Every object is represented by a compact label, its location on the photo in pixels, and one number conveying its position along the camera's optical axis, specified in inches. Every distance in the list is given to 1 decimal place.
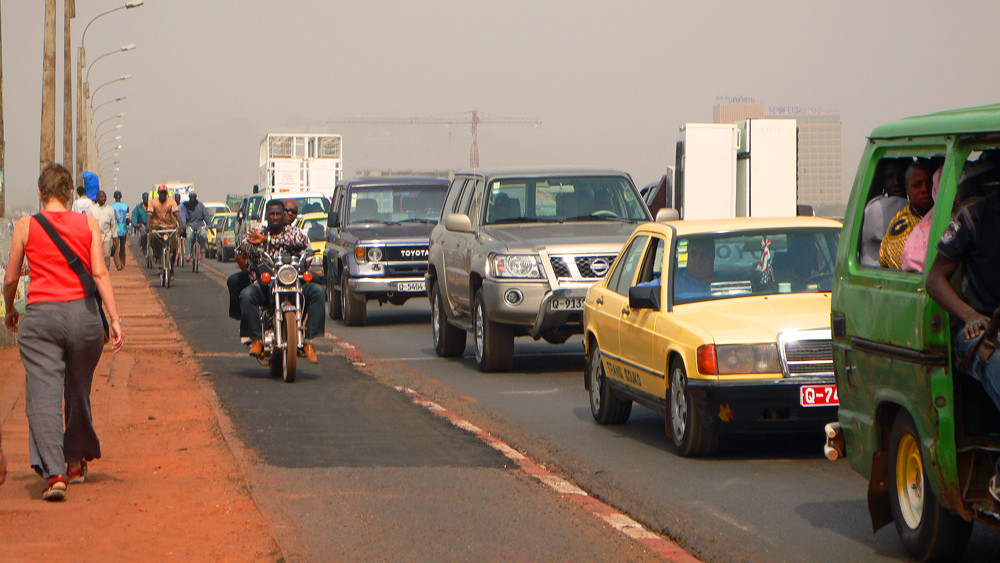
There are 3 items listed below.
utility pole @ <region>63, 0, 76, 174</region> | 1593.3
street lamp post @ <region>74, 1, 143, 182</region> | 2438.5
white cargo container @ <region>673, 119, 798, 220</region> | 902.4
